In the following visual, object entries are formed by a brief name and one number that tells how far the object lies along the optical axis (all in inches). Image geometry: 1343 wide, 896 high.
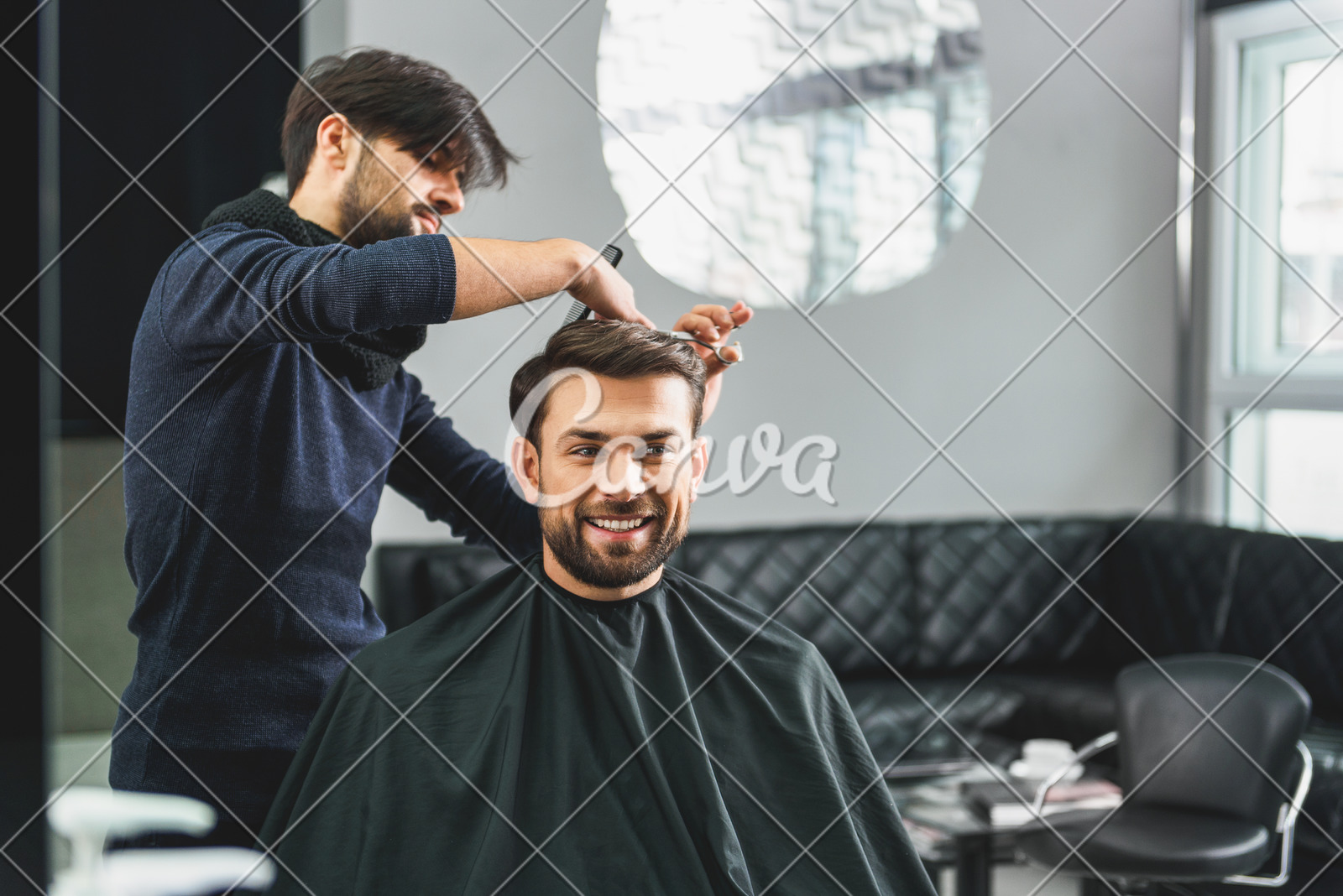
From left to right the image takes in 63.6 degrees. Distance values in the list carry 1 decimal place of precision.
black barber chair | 85.1
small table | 89.6
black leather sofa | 118.4
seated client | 47.2
